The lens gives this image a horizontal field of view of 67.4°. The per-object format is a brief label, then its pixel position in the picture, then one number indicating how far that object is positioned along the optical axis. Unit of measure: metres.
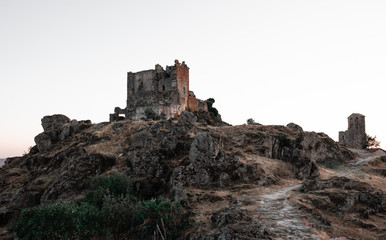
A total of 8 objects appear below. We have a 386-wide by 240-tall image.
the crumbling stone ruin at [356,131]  44.90
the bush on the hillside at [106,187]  18.23
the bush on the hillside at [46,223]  14.05
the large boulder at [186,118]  29.06
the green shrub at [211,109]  53.33
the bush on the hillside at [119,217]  15.13
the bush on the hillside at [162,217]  14.83
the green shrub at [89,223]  14.41
